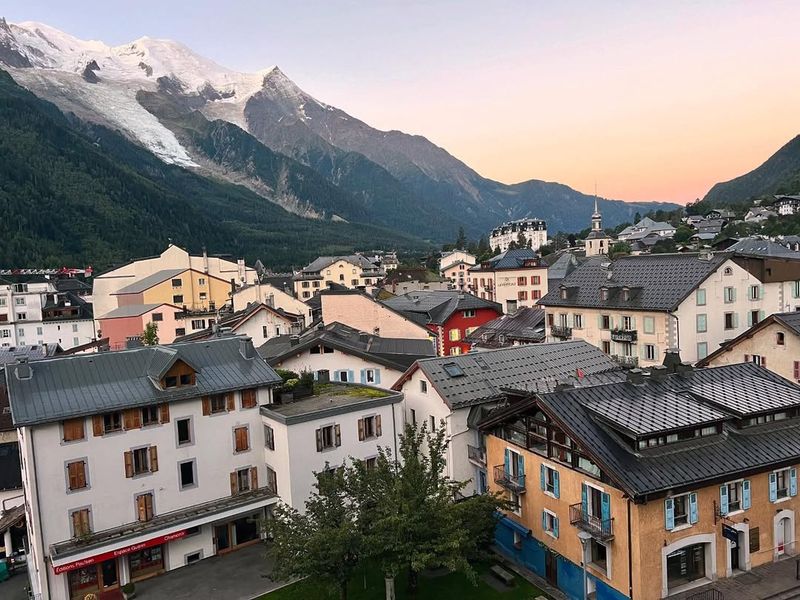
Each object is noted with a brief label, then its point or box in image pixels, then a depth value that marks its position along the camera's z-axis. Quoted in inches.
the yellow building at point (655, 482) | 954.7
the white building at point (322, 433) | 1375.5
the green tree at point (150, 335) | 3216.0
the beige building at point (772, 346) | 1579.7
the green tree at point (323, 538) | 961.5
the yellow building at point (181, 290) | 4288.9
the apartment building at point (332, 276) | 5472.4
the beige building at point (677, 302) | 2094.0
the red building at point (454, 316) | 3041.3
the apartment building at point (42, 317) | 4308.6
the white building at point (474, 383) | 1433.3
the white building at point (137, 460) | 1219.2
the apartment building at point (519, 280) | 3774.6
